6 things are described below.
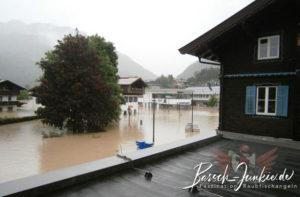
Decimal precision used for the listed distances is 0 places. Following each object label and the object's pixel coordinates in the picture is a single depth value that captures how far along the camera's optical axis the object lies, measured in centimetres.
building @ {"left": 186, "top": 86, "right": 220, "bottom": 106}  6003
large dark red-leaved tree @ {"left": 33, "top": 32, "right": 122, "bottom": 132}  2020
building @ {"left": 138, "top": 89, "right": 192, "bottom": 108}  5419
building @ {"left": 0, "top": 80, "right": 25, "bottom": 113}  4022
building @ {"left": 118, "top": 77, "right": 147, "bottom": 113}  4253
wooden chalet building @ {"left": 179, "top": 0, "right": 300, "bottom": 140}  691
